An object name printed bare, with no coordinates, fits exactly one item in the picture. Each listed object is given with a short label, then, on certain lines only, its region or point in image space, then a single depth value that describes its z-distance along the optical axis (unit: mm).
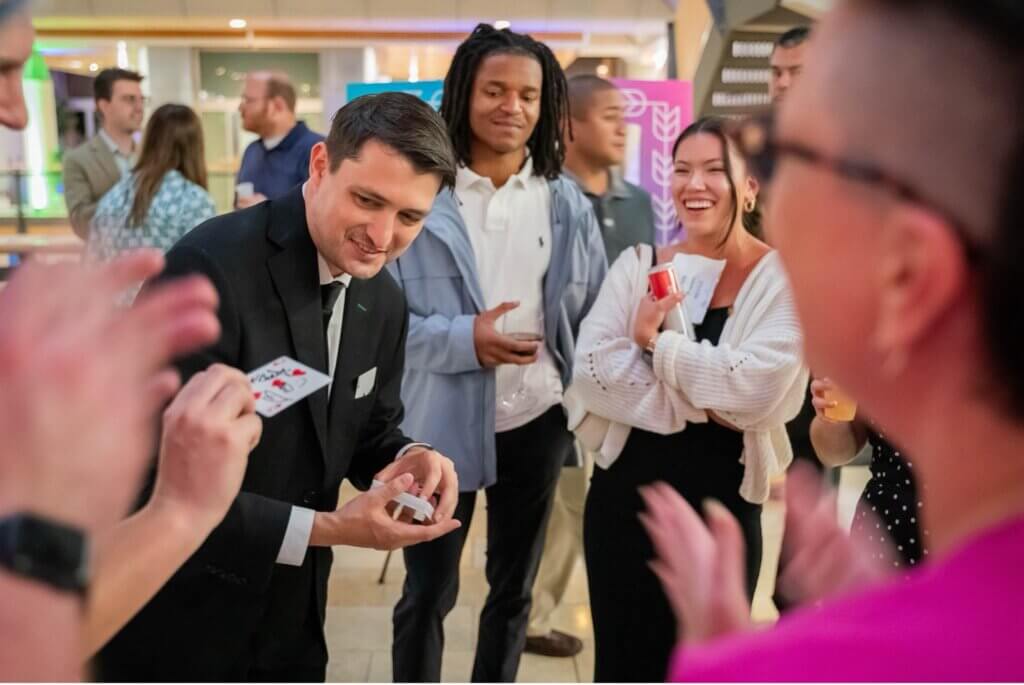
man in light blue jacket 2559
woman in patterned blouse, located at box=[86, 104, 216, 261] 3809
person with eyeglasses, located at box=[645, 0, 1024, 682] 541
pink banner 5035
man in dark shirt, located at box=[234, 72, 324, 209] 4676
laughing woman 2160
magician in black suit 1651
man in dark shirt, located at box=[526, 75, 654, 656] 3531
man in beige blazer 4742
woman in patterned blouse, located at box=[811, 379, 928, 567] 1787
